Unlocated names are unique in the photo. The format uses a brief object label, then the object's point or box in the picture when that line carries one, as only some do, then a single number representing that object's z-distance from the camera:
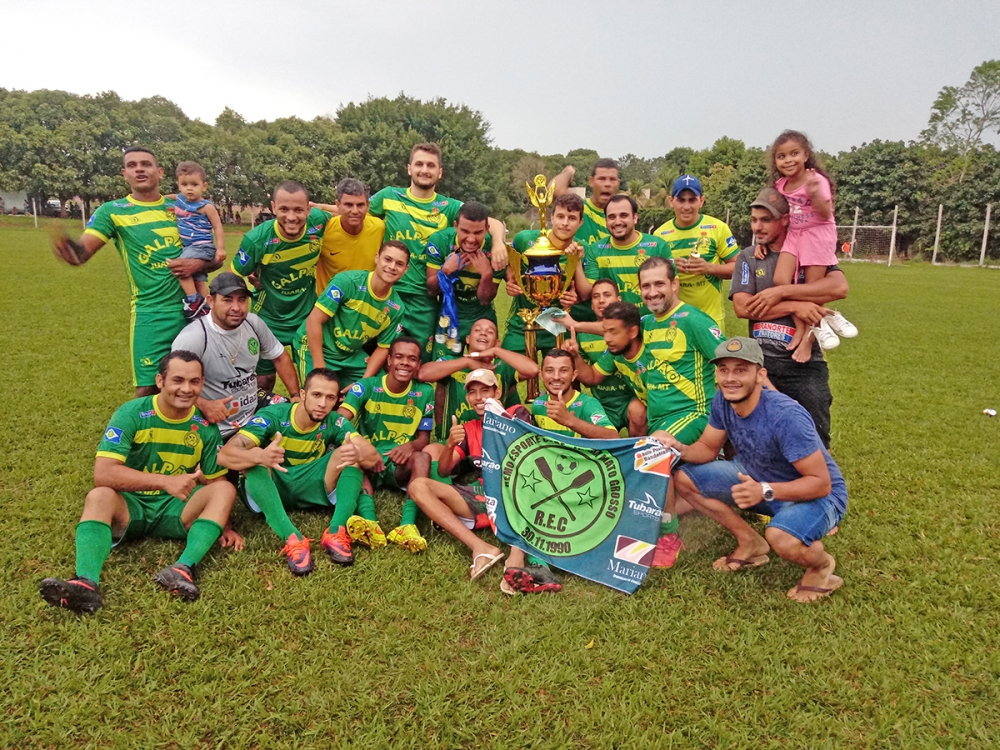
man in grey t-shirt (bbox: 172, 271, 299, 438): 4.81
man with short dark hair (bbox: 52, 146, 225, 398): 5.24
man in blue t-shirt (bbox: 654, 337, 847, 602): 3.74
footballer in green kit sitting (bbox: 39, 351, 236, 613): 3.82
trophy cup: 4.62
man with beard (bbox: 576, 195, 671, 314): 5.29
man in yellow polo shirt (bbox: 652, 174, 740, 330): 5.59
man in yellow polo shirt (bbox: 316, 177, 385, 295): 5.93
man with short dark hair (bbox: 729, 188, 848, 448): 4.53
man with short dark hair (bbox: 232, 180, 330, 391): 5.53
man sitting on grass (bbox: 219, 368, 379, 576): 4.31
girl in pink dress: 4.46
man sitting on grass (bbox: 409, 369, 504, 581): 4.25
